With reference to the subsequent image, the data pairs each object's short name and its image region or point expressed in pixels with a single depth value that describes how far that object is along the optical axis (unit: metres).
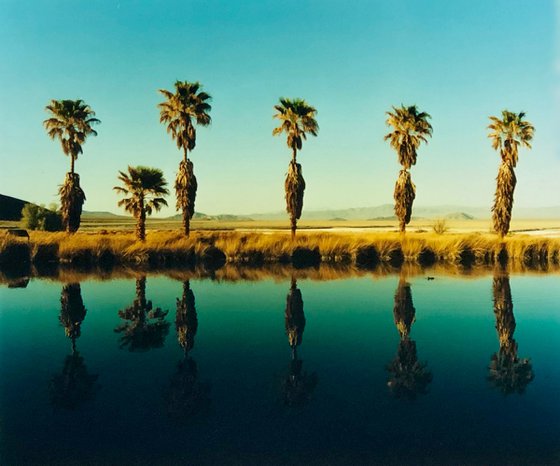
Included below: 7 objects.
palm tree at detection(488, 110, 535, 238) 39.94
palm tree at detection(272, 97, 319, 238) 39.47
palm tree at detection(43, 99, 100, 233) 40.31
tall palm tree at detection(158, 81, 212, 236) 37.50
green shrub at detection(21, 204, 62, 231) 59.74
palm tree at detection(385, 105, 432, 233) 40.38
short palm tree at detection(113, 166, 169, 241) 35.81
